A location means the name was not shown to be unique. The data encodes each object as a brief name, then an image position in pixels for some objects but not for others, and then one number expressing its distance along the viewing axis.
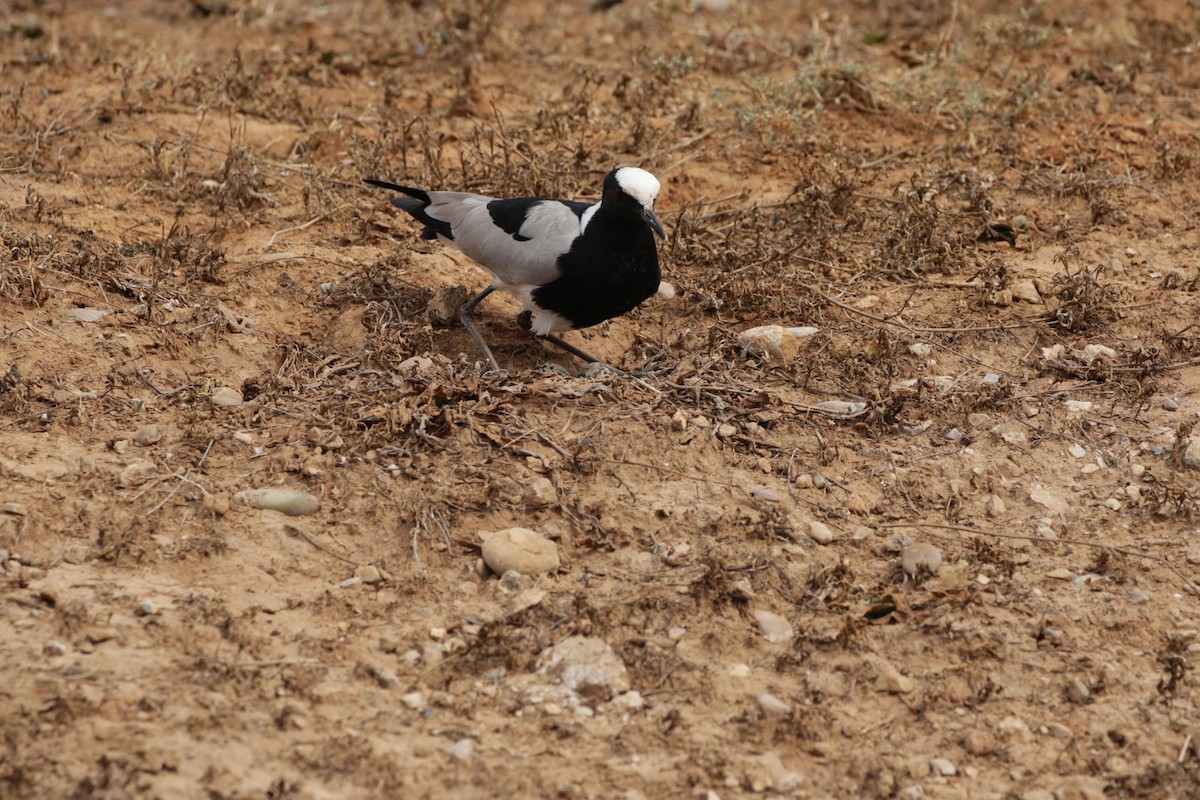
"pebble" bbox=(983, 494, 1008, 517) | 9.56
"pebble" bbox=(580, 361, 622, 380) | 10.87
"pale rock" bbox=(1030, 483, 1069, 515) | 9.63
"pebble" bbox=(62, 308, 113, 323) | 10.94
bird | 11.15
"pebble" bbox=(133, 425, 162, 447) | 9.63
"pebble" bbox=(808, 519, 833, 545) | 9.16
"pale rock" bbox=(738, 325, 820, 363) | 11.33
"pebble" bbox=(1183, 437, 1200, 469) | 9.95
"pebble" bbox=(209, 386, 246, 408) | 10.27
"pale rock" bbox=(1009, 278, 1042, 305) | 12.34
